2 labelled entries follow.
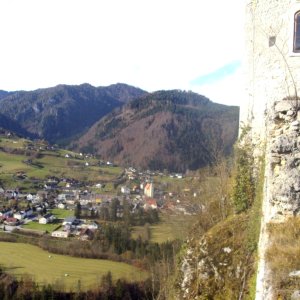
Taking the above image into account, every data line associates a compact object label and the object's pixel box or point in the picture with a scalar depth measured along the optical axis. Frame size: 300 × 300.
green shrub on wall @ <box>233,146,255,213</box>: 10.45
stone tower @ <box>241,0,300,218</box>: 10.16
